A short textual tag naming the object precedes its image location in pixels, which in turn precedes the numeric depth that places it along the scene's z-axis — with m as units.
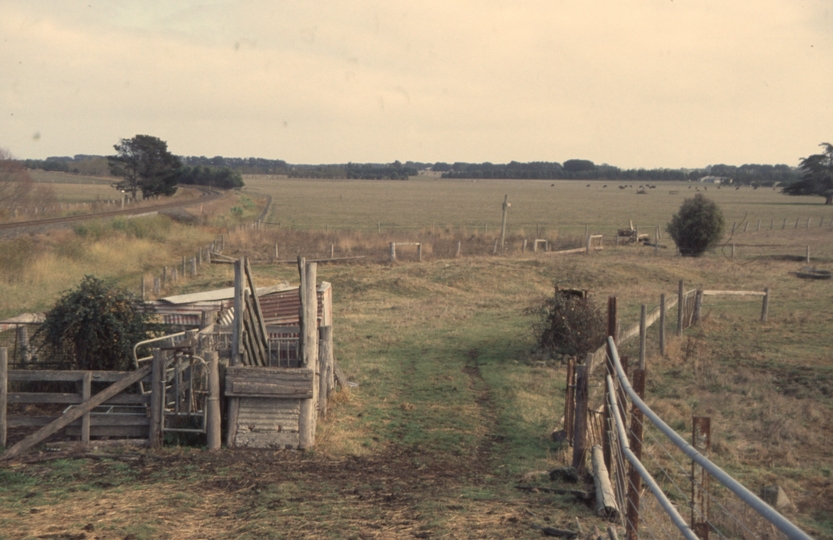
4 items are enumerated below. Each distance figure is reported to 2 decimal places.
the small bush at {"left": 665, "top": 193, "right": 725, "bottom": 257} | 38.41
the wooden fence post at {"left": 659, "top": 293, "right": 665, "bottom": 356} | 16.86
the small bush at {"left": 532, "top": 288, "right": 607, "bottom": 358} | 16.53
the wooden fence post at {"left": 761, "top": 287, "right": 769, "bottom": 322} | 20.95
